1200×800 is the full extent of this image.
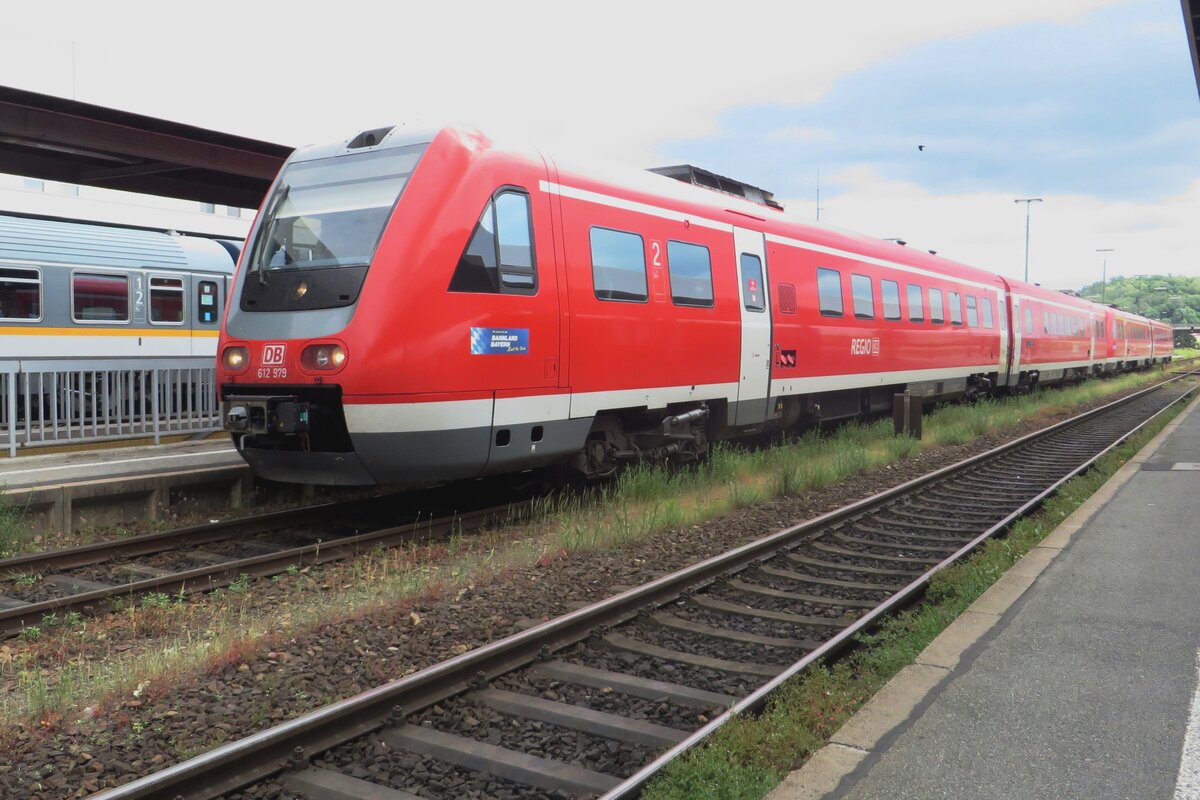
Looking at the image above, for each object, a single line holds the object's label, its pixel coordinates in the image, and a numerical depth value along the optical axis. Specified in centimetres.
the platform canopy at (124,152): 1014
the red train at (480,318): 729
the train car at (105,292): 1516
